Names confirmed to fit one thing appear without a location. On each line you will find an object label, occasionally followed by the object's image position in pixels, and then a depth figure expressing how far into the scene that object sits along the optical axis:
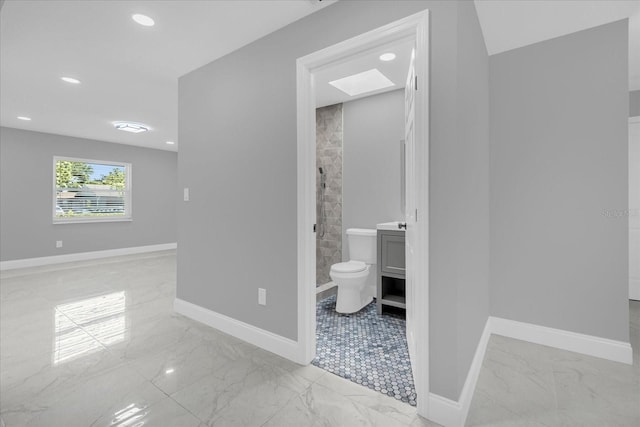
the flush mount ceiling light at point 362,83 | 3.25
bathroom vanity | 3.03
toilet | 3.10
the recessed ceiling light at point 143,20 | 2.16
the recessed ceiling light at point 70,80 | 3.27
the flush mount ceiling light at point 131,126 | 5.13
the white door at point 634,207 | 3.45
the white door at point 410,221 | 1.91
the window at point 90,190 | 6.05
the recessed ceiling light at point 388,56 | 2.64
